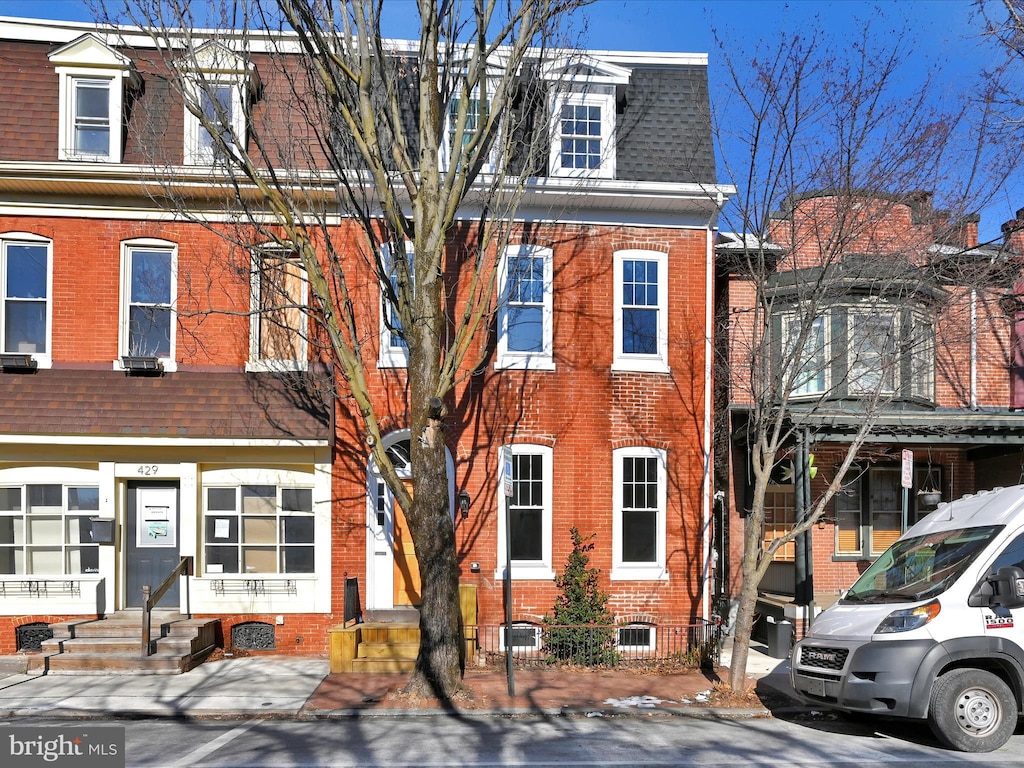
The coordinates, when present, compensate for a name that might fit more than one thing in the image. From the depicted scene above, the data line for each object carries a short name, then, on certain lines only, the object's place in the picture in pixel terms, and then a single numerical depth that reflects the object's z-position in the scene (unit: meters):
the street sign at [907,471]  12.75
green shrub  13.27
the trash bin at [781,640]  13.87
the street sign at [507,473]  11.39
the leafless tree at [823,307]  11.09
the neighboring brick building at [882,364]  12.40
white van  8.79
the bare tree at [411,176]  10.84
